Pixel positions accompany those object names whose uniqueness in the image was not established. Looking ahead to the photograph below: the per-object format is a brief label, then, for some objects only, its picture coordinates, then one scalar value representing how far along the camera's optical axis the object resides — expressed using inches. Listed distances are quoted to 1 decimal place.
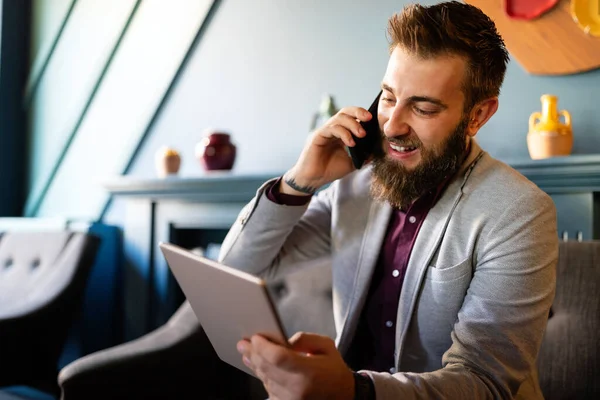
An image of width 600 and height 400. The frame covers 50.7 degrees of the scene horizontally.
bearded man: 47.0
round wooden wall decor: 74.3
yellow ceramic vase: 70.7
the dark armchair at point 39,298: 93.0
